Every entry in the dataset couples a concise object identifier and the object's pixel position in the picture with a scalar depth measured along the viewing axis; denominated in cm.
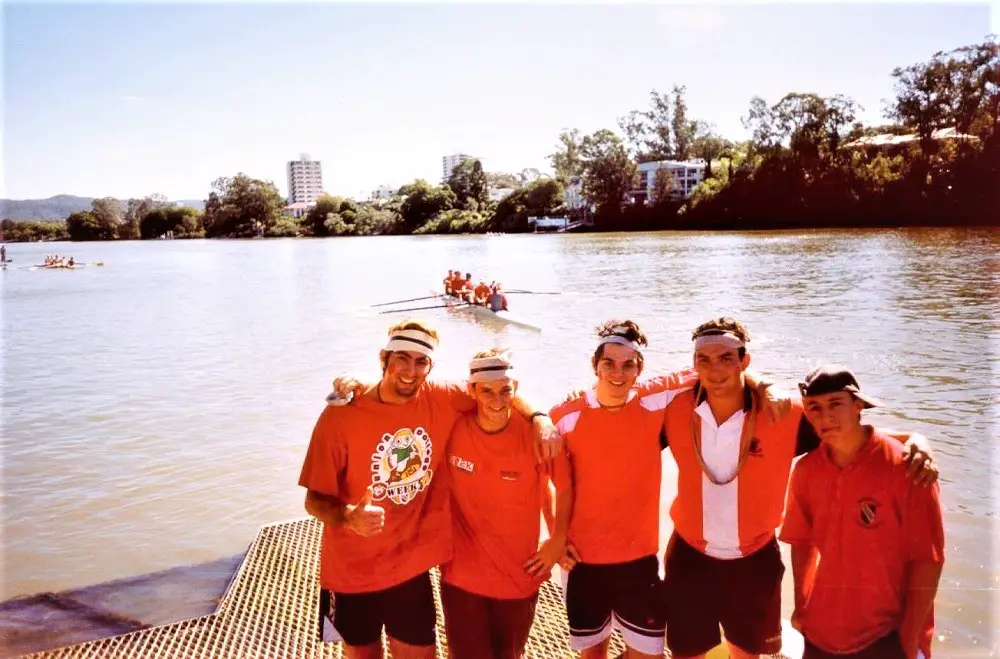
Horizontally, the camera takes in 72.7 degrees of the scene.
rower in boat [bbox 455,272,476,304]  2612
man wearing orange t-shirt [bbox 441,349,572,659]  322
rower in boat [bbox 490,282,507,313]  2359
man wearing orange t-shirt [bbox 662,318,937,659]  314
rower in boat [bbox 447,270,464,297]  2761
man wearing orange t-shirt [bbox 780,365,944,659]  265
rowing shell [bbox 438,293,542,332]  2227
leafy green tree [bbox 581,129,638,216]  10131
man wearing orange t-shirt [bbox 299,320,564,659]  322
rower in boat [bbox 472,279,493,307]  2475
